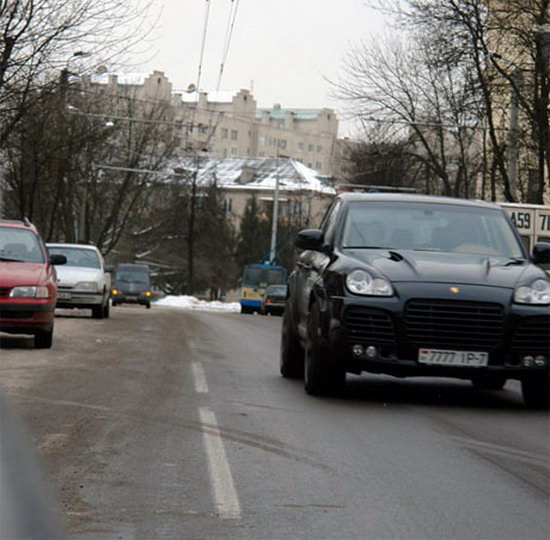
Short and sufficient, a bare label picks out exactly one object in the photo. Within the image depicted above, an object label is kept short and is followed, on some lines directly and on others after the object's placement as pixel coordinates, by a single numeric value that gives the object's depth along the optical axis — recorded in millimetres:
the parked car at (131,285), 61531
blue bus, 66000
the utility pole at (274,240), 74500
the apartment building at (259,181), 119938
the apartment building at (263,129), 152625
